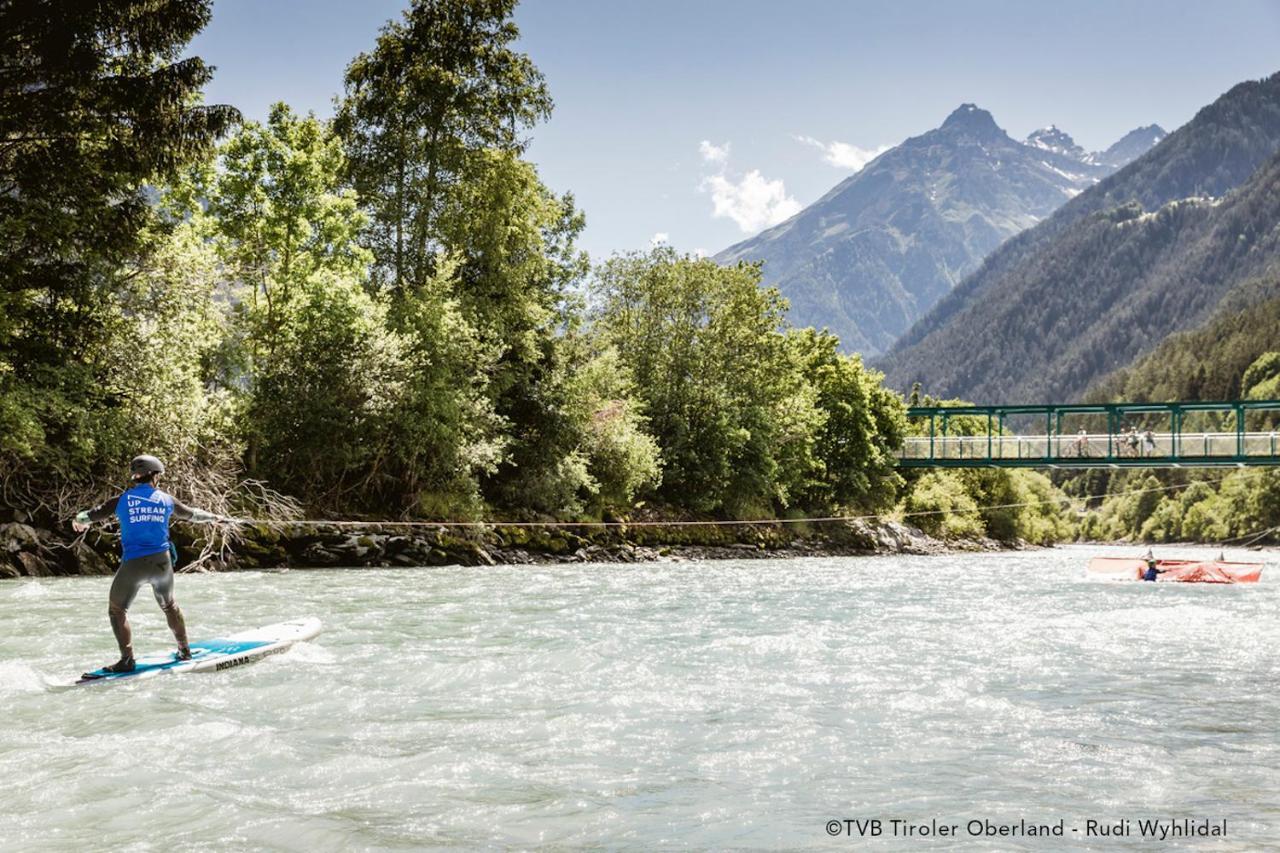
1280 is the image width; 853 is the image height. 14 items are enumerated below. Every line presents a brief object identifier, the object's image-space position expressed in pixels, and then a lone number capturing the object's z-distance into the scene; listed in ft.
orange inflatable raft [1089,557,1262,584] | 102.68
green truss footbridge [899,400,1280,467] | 157.69
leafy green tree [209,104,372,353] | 108.17
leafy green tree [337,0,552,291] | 125.08
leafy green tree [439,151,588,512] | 122.31
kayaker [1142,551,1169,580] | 105.60
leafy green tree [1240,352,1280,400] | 466.70
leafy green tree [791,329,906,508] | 197.98
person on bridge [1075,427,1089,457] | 168.14
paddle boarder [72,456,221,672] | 37.06
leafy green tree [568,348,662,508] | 129.59
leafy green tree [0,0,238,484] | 72.95
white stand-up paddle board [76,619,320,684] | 37.22
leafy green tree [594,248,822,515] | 159.63
